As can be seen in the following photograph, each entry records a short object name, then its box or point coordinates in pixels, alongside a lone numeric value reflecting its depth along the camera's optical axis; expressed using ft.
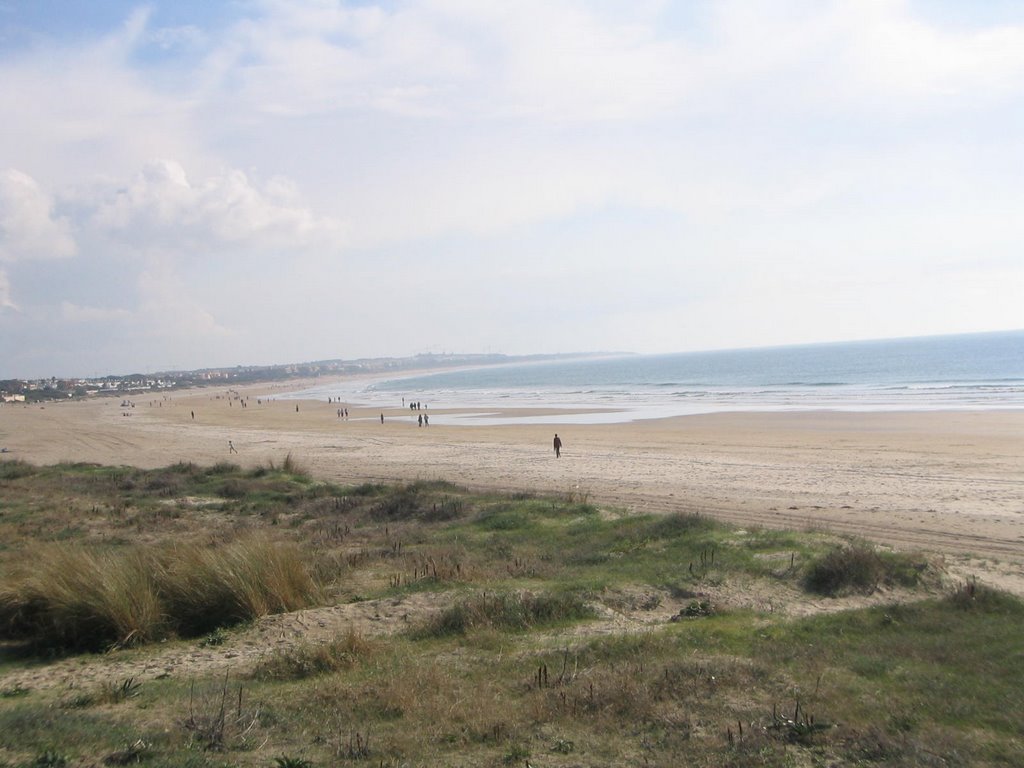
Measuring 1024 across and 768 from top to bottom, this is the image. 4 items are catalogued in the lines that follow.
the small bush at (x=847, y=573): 31.24
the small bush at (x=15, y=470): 81.63
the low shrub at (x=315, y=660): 21.83
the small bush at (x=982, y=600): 26.71
